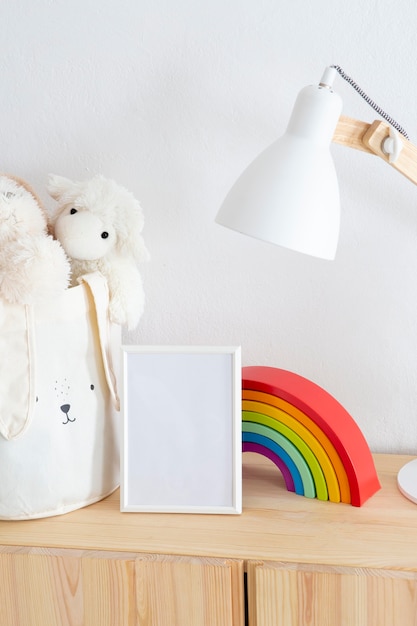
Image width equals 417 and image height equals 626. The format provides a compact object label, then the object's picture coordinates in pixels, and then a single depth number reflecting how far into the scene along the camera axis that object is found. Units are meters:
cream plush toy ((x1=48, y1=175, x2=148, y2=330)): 1.01
